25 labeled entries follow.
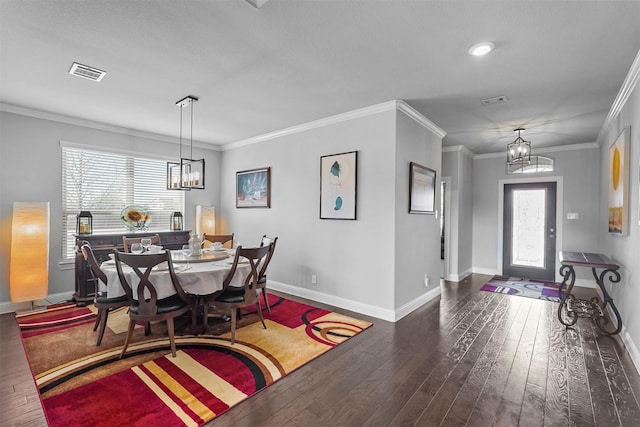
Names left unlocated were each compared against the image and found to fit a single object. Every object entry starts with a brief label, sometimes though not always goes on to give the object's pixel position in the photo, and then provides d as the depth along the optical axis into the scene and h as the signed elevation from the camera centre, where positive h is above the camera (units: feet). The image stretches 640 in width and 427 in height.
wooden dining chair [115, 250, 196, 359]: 8.48 -2.54
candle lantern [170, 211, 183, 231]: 18.20 -0.52
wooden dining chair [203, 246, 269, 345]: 10.01 -2.69
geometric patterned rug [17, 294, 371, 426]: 6.68 -4.23
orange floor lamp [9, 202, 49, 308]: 12.50 -1.70
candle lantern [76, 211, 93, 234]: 14.52 -0.56
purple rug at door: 16.25 -4.09
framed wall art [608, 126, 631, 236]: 10.24 +1.23
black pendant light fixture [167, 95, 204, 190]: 11.91 +1.51
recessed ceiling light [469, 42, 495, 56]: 7.81 +4.36
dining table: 9.18 -1.98
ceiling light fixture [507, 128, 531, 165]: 14.10 +3.07
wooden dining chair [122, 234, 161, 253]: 12.81 -1.30
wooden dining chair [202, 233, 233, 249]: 15.70 -1.33
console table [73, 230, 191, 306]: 13.79 -2.13
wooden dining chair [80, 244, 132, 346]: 9.52 -2.77
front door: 19.84 -0.92
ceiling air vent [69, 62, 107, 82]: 9.39 +4.40
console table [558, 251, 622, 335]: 11.15 -3.63
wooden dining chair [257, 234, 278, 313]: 11.55 -2.24
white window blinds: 14.92 +1.18
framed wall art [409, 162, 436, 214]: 13.42 +1.22
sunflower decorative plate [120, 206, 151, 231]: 15.53 -0.27
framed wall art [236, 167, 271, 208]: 17.64 +1.51
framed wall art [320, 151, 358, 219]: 13.60 +1.33
